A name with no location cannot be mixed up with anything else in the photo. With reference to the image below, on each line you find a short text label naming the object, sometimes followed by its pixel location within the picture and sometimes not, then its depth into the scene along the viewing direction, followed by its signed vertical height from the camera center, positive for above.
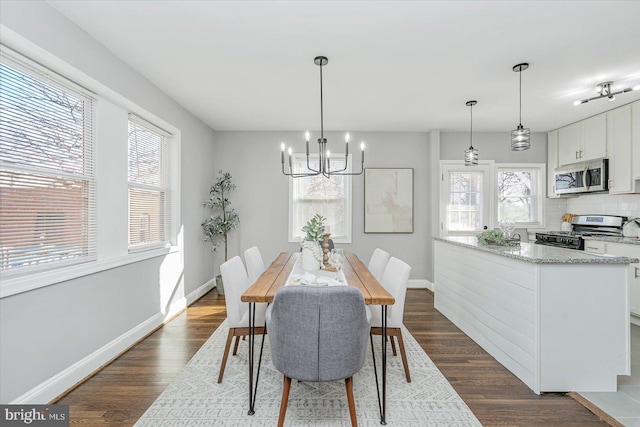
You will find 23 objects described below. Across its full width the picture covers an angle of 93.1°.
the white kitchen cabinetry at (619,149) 3.63 +0.79
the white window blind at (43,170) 1.76 +0.28
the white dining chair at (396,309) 2.12 -0.70
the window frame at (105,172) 1.87 +0.35
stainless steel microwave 3.90 +0.49
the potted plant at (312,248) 2.44 -0.28
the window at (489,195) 4.86 +0.28
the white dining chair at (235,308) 2.12 -0.70
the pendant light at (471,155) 3.52 +0.67
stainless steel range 3.93 -0.25
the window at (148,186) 2.98 +0.28
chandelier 2.56 +0.65
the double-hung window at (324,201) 4.85 +0.19
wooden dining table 1.77 -0.49
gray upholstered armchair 1.51 -0.61
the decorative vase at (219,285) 4.32 -1.05
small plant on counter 2.88 -0.26
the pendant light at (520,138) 2.83 +0.70
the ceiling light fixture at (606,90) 2.99 +1.27
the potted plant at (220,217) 4.46 -0.06
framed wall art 4.83 +0.19
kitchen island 2.03 -0.74
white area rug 1.81 -1.23
